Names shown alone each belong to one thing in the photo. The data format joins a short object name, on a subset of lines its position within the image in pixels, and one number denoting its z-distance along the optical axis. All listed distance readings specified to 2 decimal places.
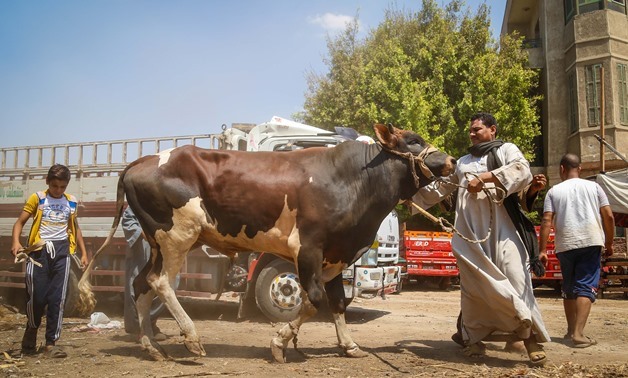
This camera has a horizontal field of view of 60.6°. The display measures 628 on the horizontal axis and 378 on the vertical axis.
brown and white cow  4.93
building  18.27
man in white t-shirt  5.89
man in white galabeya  4.75
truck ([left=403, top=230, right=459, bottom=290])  15.13
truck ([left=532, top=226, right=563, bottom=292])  13.80
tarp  12.59
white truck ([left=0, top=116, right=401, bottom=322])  7.81
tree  17.67
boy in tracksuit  5.25
